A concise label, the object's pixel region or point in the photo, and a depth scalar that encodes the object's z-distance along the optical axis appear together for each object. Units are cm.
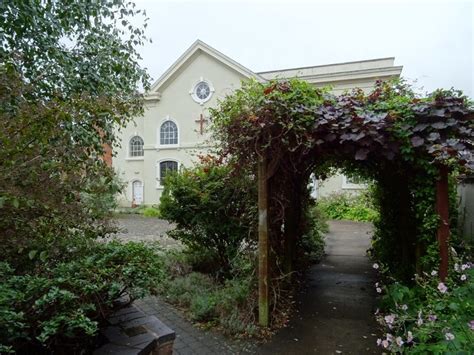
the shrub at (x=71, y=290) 172
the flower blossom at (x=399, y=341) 195
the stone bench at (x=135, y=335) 211
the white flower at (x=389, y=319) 217
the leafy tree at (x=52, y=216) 181
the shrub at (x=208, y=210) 455
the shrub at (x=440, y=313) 188
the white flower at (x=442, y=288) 221
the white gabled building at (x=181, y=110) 1416
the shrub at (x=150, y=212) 1509
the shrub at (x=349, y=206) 1232
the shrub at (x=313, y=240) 644
